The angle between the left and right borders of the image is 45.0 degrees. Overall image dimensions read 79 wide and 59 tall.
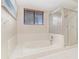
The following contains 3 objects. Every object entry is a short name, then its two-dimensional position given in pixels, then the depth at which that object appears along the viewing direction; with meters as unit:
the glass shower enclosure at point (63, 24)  1.75
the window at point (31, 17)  1.69
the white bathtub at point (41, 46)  1.61
